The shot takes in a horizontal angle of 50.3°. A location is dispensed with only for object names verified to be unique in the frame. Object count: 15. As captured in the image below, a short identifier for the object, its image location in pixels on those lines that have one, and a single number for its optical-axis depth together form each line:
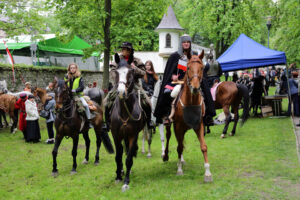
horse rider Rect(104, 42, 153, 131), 6.54
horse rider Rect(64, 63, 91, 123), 8.33
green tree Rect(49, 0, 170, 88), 18.05
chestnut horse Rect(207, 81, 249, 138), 12.89
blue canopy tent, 15.87
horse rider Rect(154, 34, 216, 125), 7.09
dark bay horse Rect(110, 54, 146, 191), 6.40
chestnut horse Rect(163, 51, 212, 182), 5.95
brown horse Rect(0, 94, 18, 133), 14.54
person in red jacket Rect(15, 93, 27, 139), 13.10
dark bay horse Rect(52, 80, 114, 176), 7.66
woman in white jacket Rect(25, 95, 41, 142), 12.70
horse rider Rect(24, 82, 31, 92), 14.84
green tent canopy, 20.72
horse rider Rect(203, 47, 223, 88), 13.66
